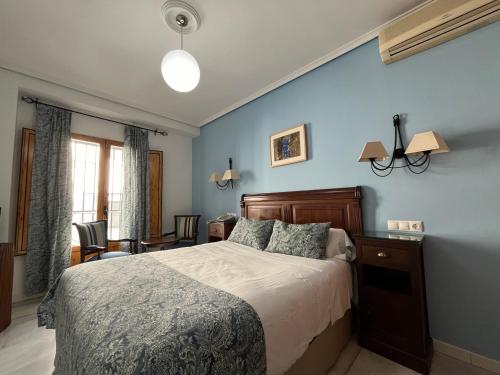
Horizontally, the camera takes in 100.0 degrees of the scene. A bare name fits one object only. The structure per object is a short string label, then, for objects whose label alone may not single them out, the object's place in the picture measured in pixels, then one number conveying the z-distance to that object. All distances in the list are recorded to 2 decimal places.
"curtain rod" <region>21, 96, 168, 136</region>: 2.82
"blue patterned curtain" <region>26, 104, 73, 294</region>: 2.75
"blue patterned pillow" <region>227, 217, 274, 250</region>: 2.44
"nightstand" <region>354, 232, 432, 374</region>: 1.50
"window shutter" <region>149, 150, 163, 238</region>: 4.01
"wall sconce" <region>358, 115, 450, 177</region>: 1.59
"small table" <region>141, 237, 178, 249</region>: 3.23
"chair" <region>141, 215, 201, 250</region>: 3.56
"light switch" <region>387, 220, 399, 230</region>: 1.90
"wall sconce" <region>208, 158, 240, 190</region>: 3.44
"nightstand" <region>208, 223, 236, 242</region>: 3.27
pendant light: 1.69
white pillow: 1.96
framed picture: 2.64
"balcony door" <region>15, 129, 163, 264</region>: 2.81
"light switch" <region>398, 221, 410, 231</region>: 1.85
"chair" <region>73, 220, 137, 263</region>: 2.78
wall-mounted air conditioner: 1.54
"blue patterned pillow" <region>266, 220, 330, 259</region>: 1.96
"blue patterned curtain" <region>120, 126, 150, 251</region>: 3.58
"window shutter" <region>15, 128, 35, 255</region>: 2.71
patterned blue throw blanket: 0.72
